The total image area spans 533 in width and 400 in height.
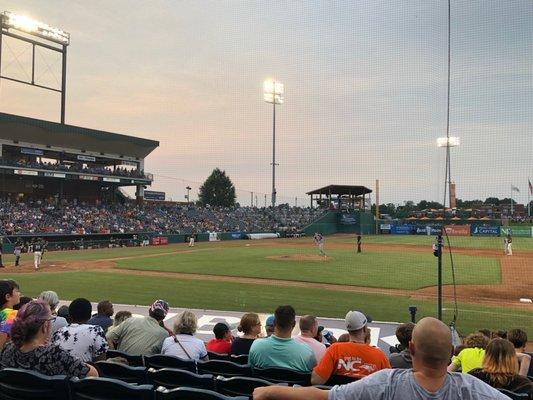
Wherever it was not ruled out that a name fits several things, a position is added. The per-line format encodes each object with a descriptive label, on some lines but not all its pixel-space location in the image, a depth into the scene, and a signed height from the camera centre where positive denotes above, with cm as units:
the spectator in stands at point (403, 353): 526 -163
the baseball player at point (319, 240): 3344 -194
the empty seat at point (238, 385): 387 -151
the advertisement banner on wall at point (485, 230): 5834 -160
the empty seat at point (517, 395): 353 -139
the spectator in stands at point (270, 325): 709 -176
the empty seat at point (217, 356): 592 -189
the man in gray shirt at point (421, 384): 228 -86
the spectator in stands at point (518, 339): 600 -159
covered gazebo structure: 7291 +317
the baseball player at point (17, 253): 2723 -279
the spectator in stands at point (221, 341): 672 -195
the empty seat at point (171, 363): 509 -171
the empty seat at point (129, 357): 557 -182
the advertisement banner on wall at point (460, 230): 5638 -162
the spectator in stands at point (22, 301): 771 -160
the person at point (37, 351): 384 -123
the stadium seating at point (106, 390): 346 -141
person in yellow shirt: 538 -166
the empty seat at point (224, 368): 484 -169
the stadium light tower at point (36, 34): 4466 +1791
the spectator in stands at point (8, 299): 550 -122
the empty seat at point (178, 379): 398 -152
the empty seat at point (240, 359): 573 -185
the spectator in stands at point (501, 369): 400 -138
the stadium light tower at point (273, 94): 4991 +1342
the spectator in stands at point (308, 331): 557 -154
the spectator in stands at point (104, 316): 738 -178
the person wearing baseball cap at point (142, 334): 614 -171
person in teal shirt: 501 -153
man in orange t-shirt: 429 -140
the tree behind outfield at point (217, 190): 10362 +488
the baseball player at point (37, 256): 2570 -274
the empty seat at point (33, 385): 364 -144
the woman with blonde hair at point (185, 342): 569 -168
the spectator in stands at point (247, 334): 615 -173
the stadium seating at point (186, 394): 315 -131
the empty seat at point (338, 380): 430 -157
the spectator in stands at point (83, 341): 510 -150
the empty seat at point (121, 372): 454 -165
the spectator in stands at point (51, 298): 758 -152
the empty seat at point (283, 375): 459 -167
